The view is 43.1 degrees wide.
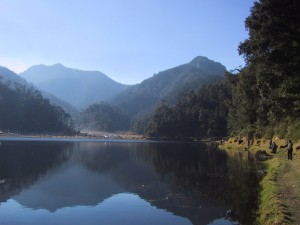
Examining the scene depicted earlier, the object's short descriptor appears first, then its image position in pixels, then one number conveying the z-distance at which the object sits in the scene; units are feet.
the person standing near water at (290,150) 137.59
